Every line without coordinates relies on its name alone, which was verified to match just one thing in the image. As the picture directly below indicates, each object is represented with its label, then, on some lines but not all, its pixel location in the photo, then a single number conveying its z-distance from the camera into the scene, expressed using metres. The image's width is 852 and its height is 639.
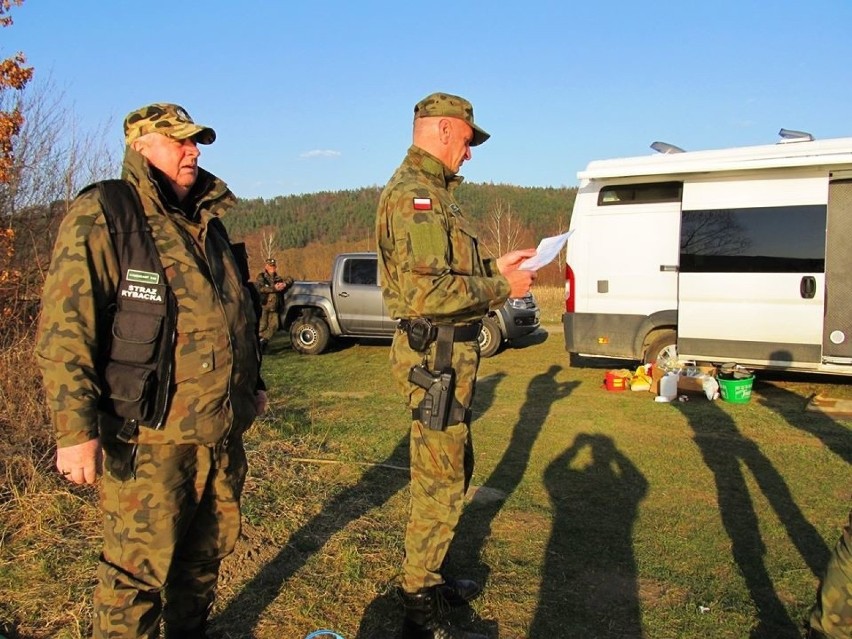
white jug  7.17
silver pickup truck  11.68
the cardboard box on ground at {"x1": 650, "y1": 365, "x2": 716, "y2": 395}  7.21
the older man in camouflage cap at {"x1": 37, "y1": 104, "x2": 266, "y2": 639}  1.96
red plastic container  7.86
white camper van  6.98
